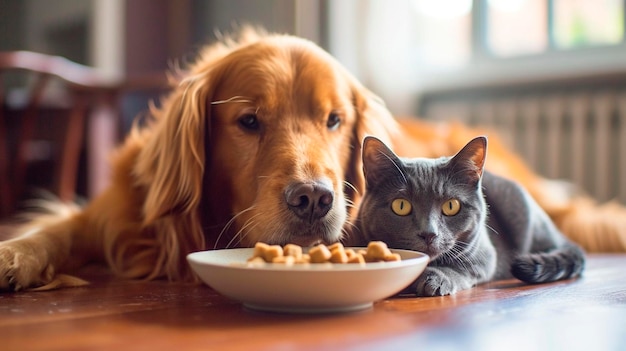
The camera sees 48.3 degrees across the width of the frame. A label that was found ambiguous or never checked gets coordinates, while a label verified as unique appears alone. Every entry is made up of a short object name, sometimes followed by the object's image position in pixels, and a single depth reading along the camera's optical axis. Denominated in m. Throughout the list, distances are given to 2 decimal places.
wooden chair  3.36
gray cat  1.26
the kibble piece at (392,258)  1.11
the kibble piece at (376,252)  1.12
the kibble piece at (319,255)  1.11
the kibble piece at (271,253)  1.11
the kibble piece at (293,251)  1.15
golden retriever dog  1.44
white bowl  1.00
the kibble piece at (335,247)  1.15
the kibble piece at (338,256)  1.10
